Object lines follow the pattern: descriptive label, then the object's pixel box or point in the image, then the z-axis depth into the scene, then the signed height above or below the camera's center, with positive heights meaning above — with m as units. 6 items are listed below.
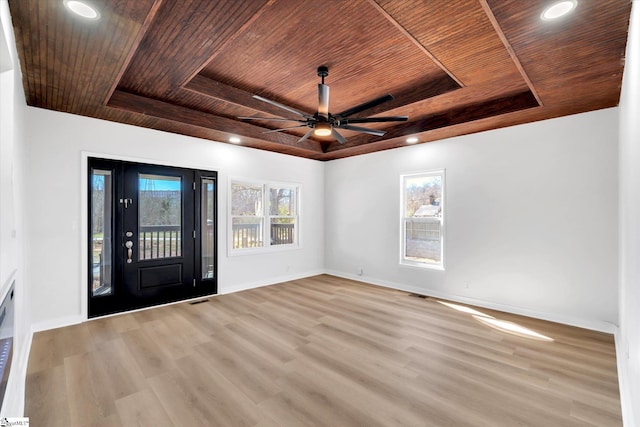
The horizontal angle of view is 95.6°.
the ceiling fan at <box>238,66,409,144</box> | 2.99 +1.08
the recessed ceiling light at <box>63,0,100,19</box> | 1.85 +1.33
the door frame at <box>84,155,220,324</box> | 3.82 -0.22
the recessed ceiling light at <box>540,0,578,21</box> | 1.88 +1.36
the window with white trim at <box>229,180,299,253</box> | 5.52 -0.06
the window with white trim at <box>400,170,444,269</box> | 5.10 -0.12
